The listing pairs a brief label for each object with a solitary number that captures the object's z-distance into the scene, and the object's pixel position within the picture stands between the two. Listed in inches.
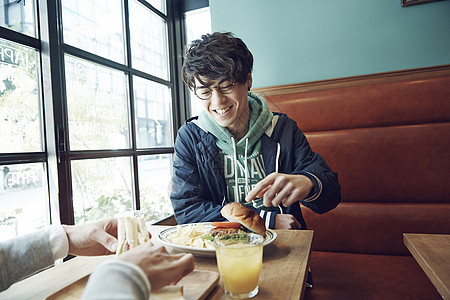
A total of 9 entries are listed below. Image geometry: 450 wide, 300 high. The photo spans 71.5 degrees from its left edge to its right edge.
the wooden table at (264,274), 24.2
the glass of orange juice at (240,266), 23.3
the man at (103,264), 16.1
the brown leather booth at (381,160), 64.7
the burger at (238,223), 34.2
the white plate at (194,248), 30.1
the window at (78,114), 54.7
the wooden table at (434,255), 26.4
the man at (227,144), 50.9
